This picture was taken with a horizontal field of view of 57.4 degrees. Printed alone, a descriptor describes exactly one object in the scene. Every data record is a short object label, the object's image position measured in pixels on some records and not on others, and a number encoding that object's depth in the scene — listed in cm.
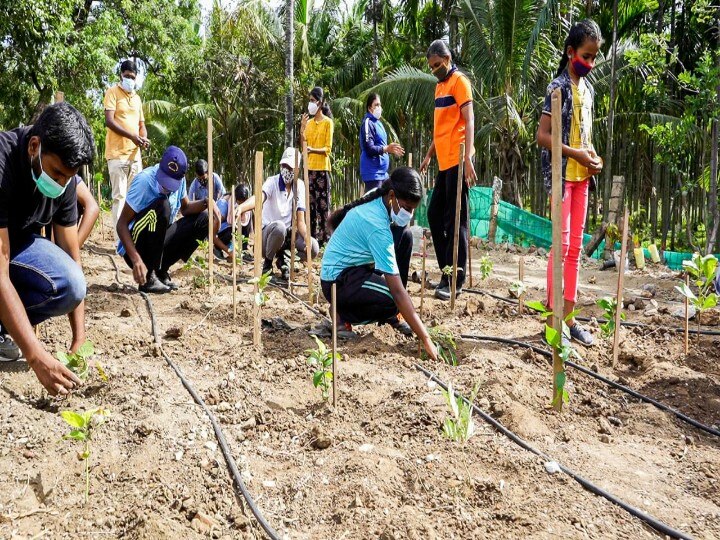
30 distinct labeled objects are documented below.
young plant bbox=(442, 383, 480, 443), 221
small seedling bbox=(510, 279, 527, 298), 411
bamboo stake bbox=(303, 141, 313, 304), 441
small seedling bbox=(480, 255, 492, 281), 515
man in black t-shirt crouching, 204
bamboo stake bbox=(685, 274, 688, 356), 348
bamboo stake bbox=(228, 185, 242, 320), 392
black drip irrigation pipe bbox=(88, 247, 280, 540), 187
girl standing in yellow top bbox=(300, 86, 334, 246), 638
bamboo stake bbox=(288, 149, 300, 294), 475
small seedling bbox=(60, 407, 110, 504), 197
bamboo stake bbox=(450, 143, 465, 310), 402
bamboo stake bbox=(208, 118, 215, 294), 413
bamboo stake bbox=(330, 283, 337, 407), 260
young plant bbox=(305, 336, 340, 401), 259
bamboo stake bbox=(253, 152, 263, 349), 331
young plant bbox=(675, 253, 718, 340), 338
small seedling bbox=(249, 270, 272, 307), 320
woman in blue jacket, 603
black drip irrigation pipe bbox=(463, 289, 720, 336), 383
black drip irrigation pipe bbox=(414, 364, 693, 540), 191
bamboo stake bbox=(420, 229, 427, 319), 386
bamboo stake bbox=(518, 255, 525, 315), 412
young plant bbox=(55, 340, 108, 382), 234
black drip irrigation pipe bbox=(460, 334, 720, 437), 275
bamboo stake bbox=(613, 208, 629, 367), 314
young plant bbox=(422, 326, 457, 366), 319
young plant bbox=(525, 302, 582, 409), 248
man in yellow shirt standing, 568
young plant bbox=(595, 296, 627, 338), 325
